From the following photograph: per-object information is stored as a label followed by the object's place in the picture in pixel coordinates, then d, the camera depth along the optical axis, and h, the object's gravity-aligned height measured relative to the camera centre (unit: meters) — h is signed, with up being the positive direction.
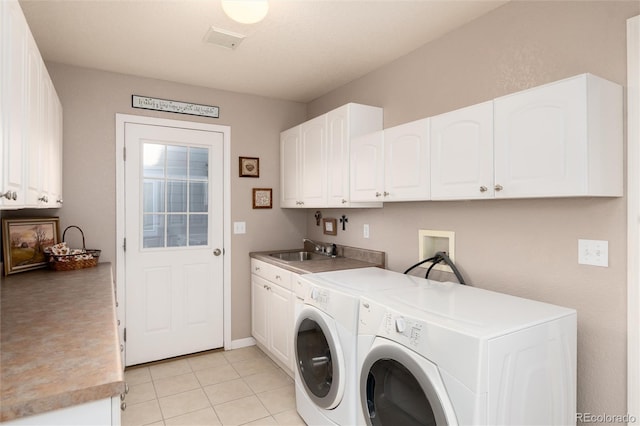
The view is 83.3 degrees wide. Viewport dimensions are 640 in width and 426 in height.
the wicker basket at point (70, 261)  2.49 -0.35
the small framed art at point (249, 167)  3.57 +0.45
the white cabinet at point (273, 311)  2.81 -0.86
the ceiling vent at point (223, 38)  2.29 +1.15
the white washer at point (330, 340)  1.89 -0.74
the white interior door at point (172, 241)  3.12 -0.27
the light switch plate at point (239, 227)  3.54 -0.16
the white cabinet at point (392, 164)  2.17 +0.31
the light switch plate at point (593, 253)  1.62 -0.20
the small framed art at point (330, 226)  3.46 -0.15
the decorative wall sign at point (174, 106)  3.12 +0.95
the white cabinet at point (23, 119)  1.17 +0.38
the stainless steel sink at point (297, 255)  3.62 -0.45
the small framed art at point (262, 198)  3.65 +0.13
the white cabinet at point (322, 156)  2.80 +0.48
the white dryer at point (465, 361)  1.26 -0.58
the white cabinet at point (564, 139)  1.44 +0.30
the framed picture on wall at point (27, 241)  2.33 -0.20
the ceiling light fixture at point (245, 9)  1.70 +0.97
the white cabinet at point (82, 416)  0.87 -0.51
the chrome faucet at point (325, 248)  3.39 -0.36
